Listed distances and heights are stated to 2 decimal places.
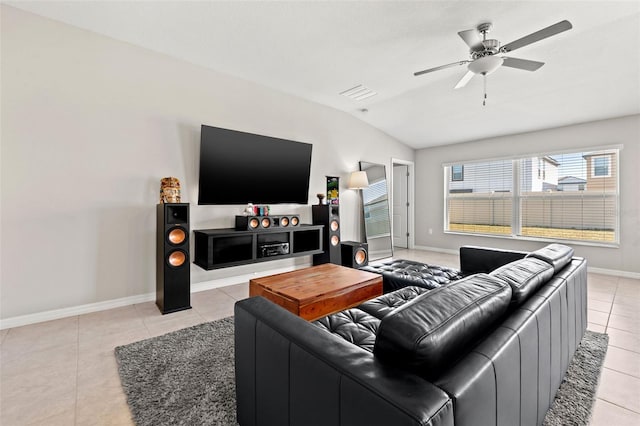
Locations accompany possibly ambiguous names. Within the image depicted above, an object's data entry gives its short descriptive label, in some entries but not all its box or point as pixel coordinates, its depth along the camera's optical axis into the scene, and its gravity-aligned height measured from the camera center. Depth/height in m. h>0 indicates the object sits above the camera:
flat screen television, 3.57 +0.61
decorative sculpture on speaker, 3.08 +0.25
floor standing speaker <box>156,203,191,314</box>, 2.90 -0.46
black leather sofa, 0.71 -0.42
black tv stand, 3.36 -0.40
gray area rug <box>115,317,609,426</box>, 1.47 -0.99
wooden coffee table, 2.11 -0.59
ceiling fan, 2.39 +1.40
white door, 6.91 +0.23
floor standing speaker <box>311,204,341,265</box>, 4.55 -0.26
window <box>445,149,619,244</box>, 4.50 +0.30
